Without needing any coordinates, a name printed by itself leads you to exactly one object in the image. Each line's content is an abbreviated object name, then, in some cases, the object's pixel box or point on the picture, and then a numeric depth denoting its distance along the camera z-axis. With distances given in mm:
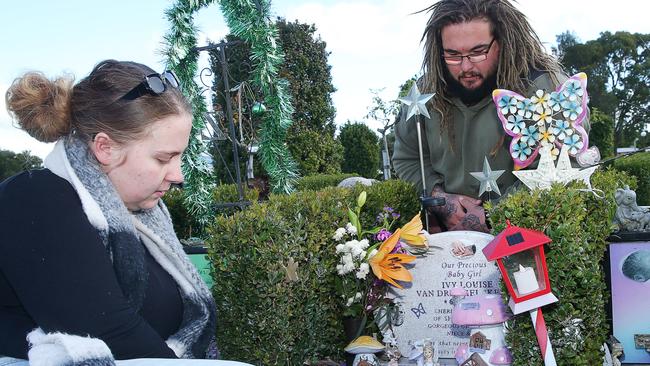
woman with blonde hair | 1810
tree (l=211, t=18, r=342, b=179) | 16953
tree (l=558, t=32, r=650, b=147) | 47562
